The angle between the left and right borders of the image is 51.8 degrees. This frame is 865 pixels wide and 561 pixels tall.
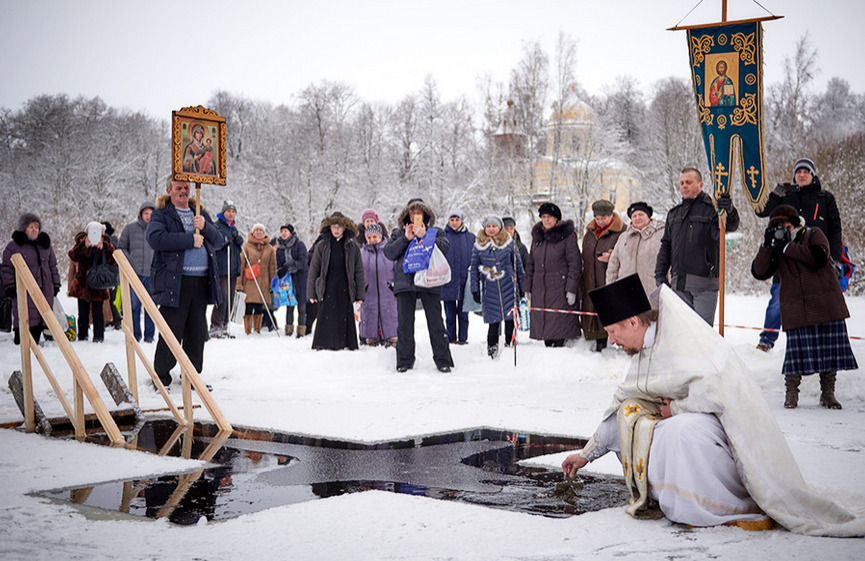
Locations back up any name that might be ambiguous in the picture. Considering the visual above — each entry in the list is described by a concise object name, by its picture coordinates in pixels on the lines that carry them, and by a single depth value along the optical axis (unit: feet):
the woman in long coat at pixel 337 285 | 39.09
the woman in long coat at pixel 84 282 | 42.57
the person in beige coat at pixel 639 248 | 33.71
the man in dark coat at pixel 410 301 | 34.53
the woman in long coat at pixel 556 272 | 36.78
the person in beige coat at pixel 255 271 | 49.39
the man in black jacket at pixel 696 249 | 30.19
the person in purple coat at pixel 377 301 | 42.80
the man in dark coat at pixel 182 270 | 28.12
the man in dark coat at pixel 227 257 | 46.98
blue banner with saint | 31.07
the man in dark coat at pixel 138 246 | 44.50
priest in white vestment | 12.32
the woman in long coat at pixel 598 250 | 37.03
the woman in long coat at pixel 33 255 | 40.74
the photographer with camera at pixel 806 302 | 24.89
